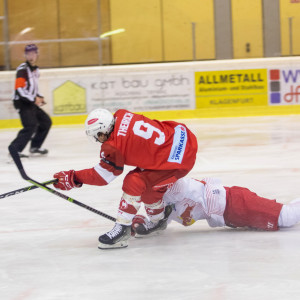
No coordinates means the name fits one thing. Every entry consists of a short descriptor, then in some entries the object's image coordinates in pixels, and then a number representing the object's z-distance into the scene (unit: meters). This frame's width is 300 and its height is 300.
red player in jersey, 7.46
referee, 15.77
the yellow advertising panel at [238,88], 24.02
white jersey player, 8.02
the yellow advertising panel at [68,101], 23.36
